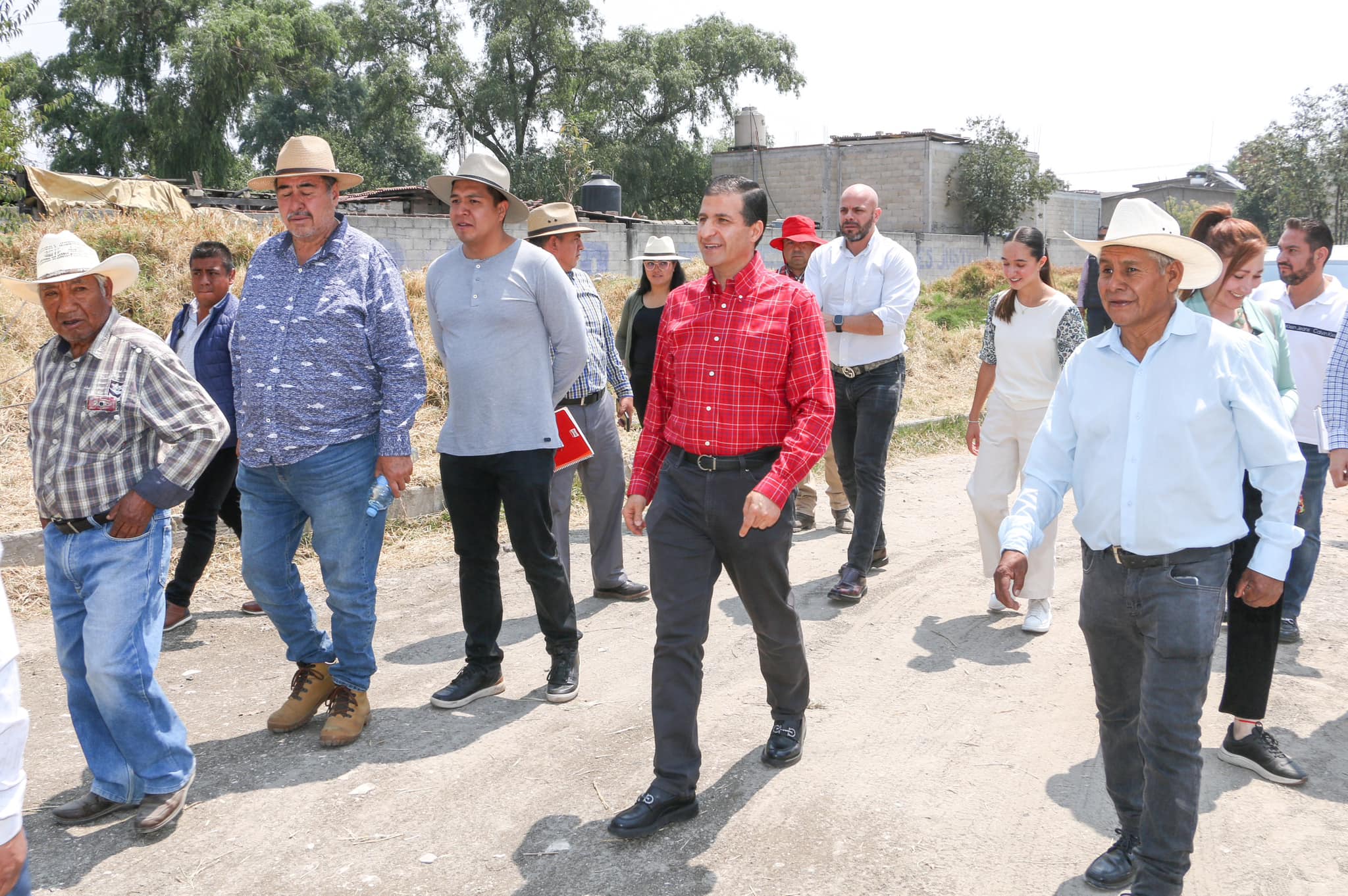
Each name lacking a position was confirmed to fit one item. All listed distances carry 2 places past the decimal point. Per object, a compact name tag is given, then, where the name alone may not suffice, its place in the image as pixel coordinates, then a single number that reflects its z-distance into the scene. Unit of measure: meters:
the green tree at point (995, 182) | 45.69
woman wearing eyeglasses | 7.19
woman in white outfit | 5.62
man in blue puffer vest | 5.85
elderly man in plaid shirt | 3.59
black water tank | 24.61
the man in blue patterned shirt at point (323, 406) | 4.23
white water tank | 48.44
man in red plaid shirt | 3.73
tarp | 16.97
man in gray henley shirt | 4.58
